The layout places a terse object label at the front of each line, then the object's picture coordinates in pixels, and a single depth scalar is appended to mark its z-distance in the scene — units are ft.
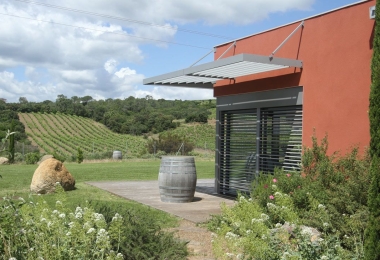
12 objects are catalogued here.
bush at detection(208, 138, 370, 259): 11.57
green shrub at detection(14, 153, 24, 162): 103.98
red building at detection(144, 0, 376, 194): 26.30
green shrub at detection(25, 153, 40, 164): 95.23
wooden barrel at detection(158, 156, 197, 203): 33.40
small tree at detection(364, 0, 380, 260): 13.52
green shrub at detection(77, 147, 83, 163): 100.22
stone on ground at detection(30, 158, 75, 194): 39.29
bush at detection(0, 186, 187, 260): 11.32
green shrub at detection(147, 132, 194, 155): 120.14
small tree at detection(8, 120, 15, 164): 95.30
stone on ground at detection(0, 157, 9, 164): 94.35
